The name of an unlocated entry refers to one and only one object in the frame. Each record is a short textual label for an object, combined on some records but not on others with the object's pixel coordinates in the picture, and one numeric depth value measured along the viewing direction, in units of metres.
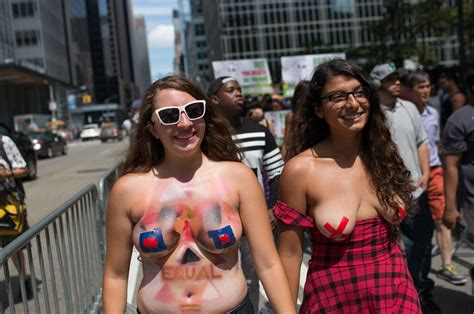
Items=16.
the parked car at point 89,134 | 70.75
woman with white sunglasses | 2.29
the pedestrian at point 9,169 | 5.52
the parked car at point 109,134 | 57.44
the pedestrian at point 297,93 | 5.78
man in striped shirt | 4.57
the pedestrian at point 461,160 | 4.16
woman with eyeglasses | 2.54
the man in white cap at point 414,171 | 4.65
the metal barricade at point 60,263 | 2.99
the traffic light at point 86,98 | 101.00
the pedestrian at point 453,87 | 7.39
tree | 22.44
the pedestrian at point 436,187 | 5.67
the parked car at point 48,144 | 31.06
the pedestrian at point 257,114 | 8.00
